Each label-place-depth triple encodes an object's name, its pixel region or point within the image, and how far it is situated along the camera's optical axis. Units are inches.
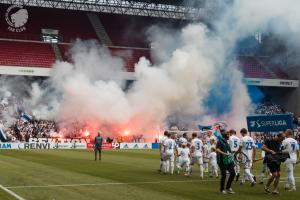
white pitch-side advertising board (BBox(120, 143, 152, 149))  2036.2
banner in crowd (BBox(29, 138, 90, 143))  1929.1
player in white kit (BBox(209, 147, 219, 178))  823.1
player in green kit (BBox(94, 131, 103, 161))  1213.1
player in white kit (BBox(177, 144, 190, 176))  849.5
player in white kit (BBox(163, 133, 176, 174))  871.7
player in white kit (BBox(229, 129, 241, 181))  712.9
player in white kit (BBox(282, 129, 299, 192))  613.6
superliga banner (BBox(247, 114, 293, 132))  1089.4
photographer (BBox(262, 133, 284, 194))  606.9
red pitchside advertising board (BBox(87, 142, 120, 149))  2010.3
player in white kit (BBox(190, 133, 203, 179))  829.0
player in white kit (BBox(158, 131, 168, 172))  880.5
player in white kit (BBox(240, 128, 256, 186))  697.6
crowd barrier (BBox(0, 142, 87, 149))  1881.2
